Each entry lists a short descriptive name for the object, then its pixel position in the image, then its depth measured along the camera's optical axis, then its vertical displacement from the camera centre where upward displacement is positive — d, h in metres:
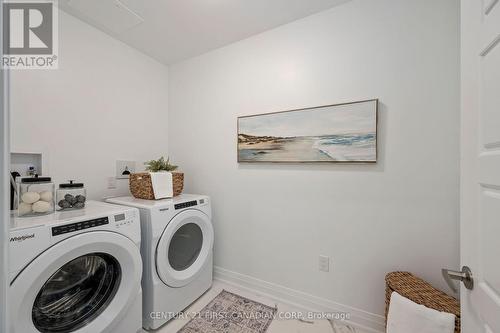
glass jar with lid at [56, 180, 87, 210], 1.26 -0.20
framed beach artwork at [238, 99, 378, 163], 1.40 +0.23
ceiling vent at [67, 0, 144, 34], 1.45 +1.12
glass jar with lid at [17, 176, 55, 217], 1.08 -0.17
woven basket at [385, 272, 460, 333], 1.02 -0.68
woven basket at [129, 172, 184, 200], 1.61 -0.16
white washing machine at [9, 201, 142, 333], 0.86 -0.54
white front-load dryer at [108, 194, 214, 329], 1.39 -0.67
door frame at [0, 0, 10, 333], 0.39 -0.05
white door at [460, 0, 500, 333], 0.58 +0.01
